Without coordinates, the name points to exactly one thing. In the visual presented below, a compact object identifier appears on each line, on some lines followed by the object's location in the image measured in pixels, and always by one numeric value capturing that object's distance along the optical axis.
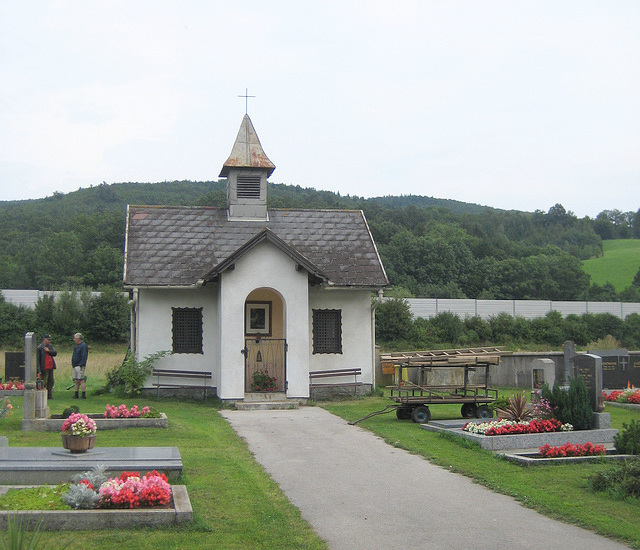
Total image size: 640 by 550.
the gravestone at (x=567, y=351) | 28.49
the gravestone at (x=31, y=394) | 15.77
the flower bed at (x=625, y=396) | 22.95
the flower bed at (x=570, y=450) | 13.12
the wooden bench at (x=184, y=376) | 23.23
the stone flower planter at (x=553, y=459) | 12.71
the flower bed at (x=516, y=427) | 14.63
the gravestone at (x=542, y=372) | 18.48
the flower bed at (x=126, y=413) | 16.20
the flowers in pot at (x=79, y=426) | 11.01
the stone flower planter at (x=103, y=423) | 15.67
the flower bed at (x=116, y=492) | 8.75
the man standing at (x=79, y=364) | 22.19
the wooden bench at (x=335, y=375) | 23.69
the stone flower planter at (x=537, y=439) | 14.10
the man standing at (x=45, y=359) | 21.67
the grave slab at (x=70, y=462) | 10.02
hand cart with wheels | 17.78
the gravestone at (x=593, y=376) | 15.55
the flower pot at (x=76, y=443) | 11.03
